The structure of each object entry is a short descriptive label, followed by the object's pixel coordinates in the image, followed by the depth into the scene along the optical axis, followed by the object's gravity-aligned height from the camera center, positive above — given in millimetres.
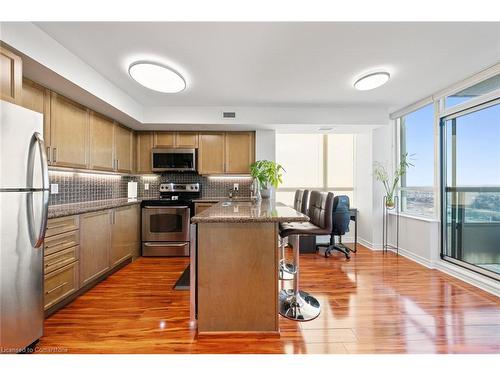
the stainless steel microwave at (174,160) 4332 +454
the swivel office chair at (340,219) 4102 -520
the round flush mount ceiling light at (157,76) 2553 +1169
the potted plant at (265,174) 3453 +181
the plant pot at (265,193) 3791 -90
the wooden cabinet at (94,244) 2637 -634
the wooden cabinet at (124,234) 3264 -650
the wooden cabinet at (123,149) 3847 +595
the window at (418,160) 3799 +418
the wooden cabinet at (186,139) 4430 +826
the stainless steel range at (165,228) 4055 -649
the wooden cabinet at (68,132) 2586 +595
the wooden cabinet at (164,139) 4434 +827
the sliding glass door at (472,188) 2832 -10
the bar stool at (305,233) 2160 -393
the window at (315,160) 5148 +541
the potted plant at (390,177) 4211 +188
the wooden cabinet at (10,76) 1697 +751
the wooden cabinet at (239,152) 4465 +610
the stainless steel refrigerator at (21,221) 1519 -214
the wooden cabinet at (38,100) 2250 +796
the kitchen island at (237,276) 1876 -652
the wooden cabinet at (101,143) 3238 +593
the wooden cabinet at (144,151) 4434 +619
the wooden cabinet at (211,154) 4430 +568
